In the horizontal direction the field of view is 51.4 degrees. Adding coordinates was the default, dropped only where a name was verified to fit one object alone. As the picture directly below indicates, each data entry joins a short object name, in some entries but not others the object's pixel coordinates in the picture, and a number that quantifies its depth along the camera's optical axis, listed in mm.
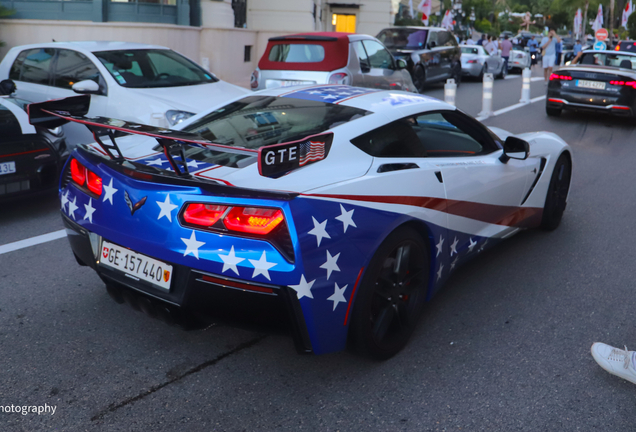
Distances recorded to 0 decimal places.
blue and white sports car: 2789
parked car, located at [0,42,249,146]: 7195
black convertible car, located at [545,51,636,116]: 12328
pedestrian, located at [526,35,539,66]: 35231
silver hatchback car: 11266
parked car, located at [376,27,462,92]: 17484
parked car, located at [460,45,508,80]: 22094
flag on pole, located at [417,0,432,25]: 33406
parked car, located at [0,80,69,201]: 5520
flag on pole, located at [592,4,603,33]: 40469
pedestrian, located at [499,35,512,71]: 26120
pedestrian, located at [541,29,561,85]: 20531
